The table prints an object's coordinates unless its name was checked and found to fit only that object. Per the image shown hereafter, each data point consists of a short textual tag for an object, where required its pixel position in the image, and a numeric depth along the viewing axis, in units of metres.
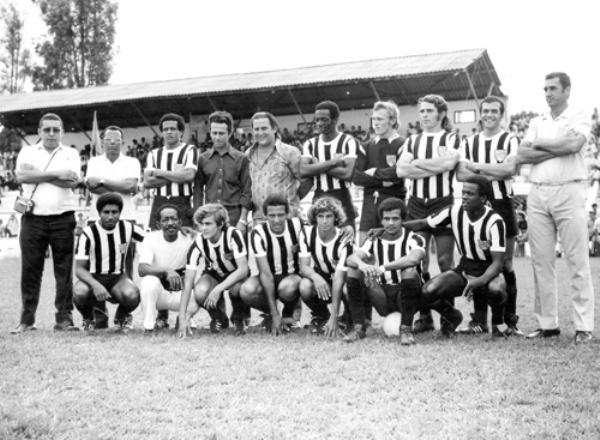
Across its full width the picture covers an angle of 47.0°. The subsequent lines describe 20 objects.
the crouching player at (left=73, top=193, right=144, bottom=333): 6.39
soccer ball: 5.84
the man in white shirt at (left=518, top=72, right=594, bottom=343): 5.50
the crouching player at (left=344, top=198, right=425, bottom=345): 5.68
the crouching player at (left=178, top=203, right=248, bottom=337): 6.23
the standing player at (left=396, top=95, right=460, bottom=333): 6.04
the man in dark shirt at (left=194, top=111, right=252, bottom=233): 6.72
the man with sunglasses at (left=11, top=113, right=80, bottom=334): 6.58
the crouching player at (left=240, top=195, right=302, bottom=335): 6.19
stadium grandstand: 23.86
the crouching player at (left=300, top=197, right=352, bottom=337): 6.03
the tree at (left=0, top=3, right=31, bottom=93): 39.78
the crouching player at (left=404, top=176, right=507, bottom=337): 5.65
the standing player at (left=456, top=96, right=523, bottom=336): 5.89
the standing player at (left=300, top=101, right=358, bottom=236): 6.41
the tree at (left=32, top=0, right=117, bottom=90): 37.12
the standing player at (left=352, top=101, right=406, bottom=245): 6.37
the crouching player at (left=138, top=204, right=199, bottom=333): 6.35
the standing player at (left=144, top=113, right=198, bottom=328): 6.77
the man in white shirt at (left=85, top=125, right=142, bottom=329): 6.90
